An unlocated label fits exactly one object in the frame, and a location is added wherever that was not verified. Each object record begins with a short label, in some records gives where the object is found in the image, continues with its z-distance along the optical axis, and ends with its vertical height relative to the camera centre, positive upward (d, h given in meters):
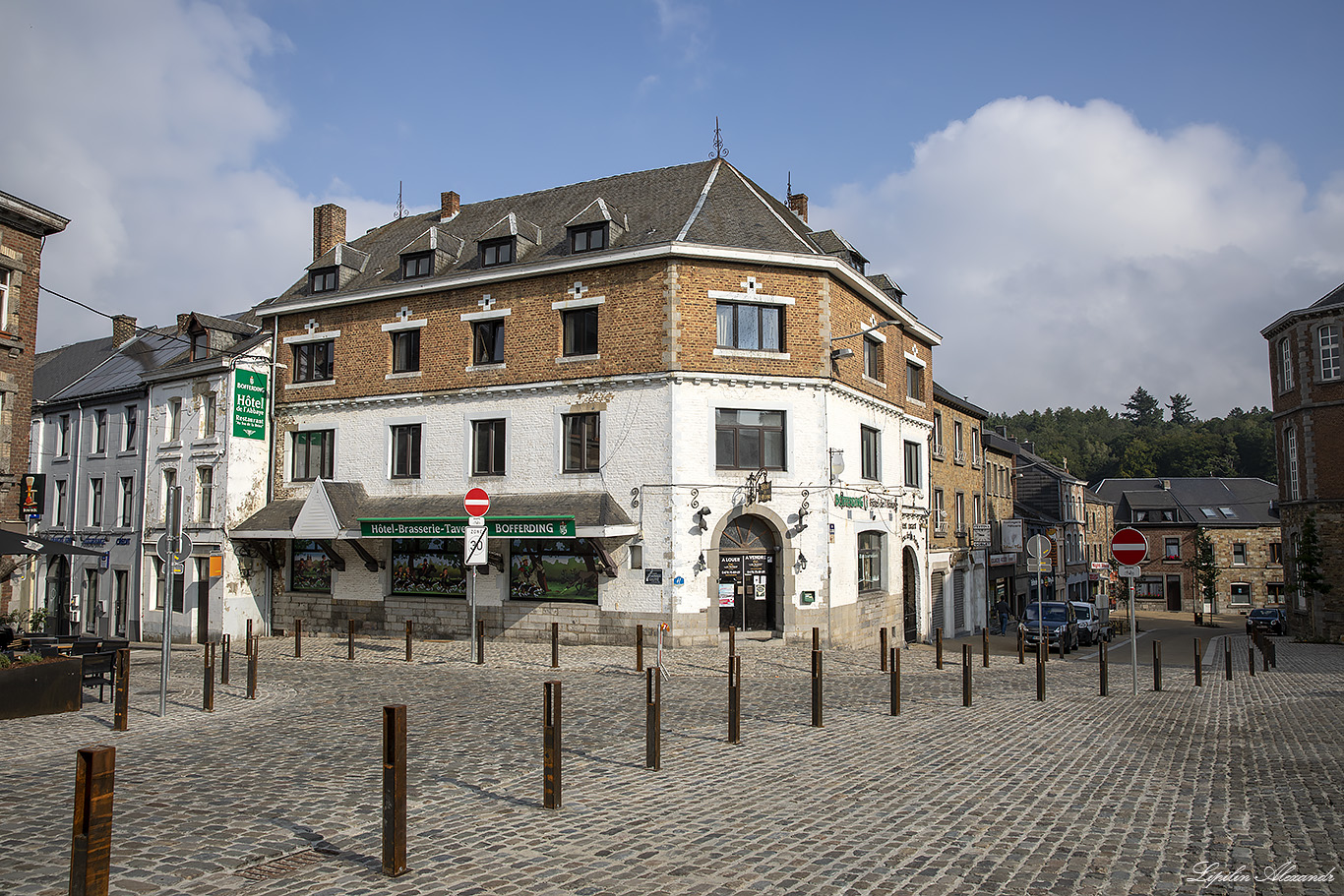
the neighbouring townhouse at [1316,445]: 30.23 +2.89
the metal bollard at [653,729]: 8.55 -1.98
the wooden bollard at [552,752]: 7.12 -1.84
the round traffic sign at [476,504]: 16.45 +0.49
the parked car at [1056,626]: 26.64 -3.19
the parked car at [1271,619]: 39.59 -4.56
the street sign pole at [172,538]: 11.67 -0.10
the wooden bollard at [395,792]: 5.54 -1.67
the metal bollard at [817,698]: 11.10 -2.18
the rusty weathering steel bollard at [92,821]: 4.31 -1.45
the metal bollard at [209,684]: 12.33 -2.18
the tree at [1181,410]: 138.00 +18.55
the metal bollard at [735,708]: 9.97 -2.06
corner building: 20.80 +2.68
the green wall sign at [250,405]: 25.53 +3.74
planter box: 11.65 -2.17
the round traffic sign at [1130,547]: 13.74 -0.33
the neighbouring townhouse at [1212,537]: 61.97 -0.84
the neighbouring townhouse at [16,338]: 18.67 +4.20
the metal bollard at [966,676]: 12.88 -2.21
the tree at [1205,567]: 54.38 -2.61
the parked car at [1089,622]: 30.47 -3.38
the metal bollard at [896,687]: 11.85 -2.18
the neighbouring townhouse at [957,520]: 31.42 +0.27
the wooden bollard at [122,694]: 10.67 -2.00
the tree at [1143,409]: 147.12 +19.95
